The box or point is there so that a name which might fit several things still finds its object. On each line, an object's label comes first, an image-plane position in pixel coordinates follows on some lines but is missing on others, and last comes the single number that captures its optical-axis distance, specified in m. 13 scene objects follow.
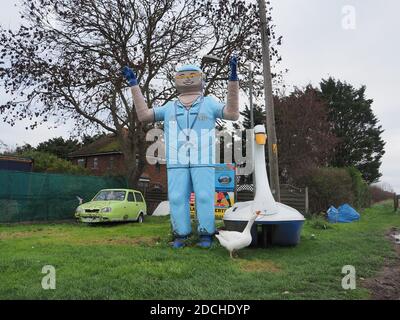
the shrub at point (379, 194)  43.01
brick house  38.59
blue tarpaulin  17.78
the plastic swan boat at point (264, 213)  8.46
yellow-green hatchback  14.86
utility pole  11.33
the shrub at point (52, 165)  27.52
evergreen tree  40.62
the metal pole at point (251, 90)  17.32
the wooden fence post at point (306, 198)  18.53
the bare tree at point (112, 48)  17.98
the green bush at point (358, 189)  25.47
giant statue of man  8.65
